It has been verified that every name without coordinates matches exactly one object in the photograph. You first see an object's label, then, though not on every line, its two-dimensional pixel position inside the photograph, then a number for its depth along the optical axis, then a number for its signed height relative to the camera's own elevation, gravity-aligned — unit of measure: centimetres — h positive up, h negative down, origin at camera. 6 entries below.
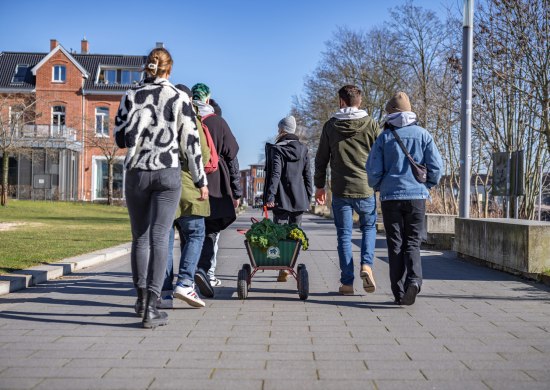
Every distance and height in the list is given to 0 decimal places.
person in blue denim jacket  633 +1
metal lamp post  1170 +144
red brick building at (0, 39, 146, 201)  4578 +552
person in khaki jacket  607 -45
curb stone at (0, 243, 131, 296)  737 -110
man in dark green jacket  698 +20
